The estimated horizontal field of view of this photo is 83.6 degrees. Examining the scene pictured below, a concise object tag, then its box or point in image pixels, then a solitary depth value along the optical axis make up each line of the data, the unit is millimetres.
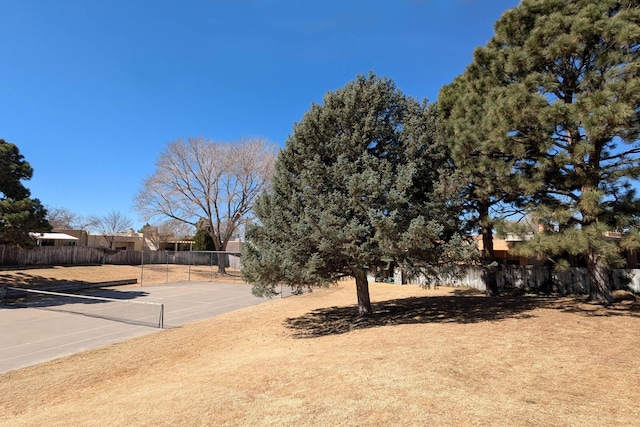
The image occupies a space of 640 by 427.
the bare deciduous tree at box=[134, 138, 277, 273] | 33281
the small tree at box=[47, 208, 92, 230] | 62250
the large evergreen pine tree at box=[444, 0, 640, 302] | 8812
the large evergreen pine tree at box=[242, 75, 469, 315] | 9859
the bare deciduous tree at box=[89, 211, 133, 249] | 57312
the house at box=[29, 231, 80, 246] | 48156
